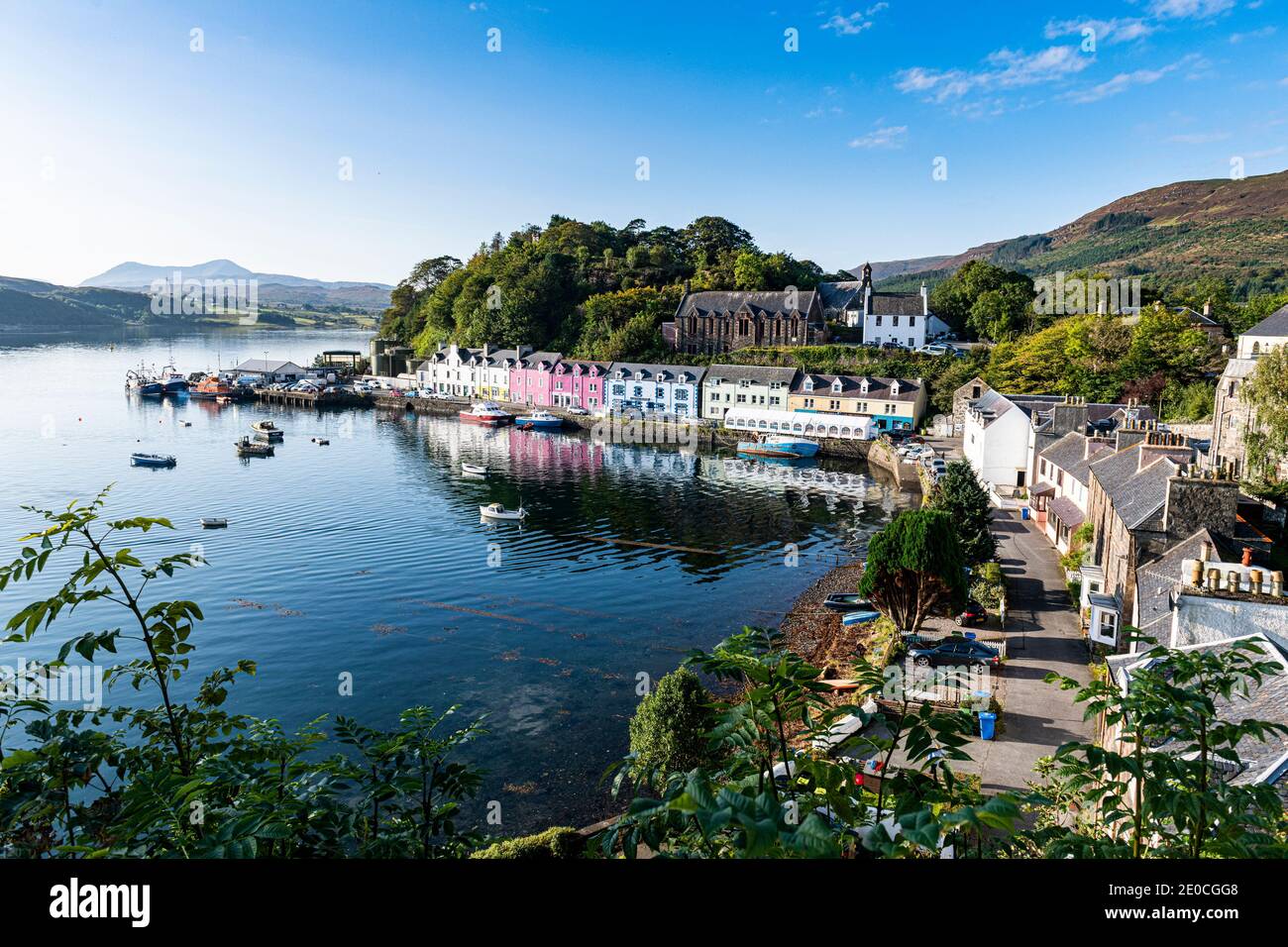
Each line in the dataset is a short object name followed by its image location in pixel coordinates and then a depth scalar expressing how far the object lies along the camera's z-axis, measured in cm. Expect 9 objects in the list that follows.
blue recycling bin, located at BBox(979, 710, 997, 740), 1778
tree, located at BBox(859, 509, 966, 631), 2367
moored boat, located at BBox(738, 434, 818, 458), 6594
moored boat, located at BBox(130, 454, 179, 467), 5709
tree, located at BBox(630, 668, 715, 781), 1659
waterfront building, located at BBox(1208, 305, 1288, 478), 3109
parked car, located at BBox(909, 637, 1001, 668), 2188
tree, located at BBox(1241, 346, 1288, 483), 2683
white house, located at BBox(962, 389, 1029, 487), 4428
